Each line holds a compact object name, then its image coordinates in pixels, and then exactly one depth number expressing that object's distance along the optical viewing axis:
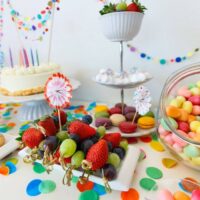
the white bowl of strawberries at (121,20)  0.60
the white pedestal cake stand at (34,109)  0.81
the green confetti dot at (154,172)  0.45
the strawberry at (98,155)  0.38
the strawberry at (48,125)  0.46
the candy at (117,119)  0.65
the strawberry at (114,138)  0.47
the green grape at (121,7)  0.61
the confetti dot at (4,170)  0.49
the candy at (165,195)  0.36
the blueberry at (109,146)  0.45
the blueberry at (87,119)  0.52
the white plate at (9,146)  0.54
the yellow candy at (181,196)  0.36
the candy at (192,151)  0.42
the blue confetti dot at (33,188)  0.42
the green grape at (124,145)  0.48
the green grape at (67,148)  0.39
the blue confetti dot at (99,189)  0.41
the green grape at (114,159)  0.42
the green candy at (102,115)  0.69
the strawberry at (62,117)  0.53
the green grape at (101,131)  0.49
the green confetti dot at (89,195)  0.40
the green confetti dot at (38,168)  0.49
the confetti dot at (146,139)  0.61
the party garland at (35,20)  0.96
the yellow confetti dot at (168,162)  0.49
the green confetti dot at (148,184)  0.41
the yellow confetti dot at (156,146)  0.56
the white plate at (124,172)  0.39
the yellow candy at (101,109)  0.75
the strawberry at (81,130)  0.44
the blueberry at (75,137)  0.42
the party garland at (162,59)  0.79
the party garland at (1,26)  1.05
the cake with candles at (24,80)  0.77
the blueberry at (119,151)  0.45
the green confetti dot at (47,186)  0.42
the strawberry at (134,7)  0.62
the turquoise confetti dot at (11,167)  0.49
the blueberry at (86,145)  0.42
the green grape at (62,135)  0.45
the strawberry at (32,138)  0.45
